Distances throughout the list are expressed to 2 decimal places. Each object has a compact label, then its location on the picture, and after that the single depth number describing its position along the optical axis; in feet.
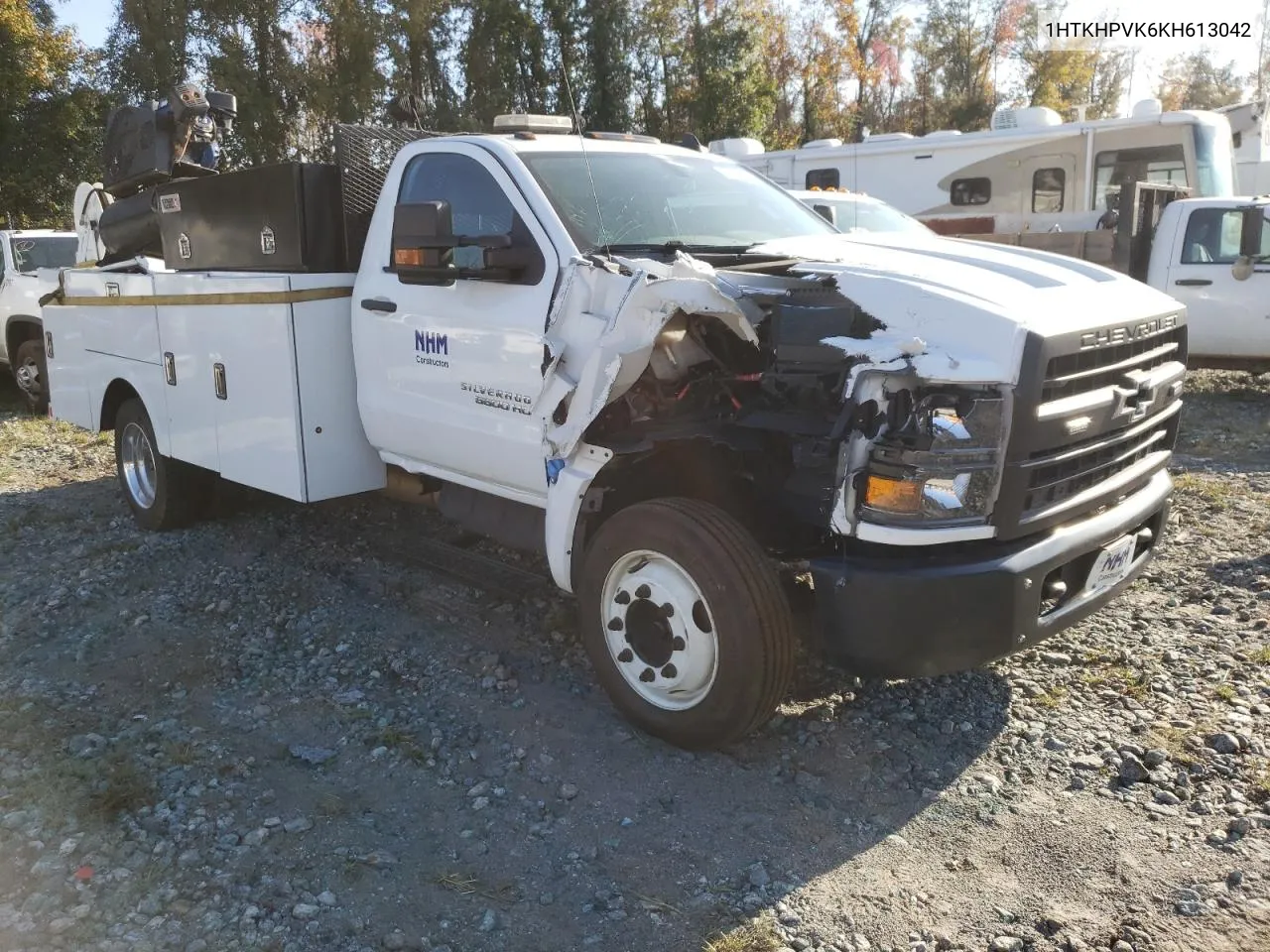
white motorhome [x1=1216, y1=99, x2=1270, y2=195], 49.57
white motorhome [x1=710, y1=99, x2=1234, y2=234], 42.96
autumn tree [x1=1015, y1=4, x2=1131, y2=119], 118.93
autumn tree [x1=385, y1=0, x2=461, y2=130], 79.87
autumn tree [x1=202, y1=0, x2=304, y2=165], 74.13
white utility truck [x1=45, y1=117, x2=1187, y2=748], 10.74
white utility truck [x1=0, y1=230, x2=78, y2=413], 38.09
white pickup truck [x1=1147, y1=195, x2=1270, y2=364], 33.58
